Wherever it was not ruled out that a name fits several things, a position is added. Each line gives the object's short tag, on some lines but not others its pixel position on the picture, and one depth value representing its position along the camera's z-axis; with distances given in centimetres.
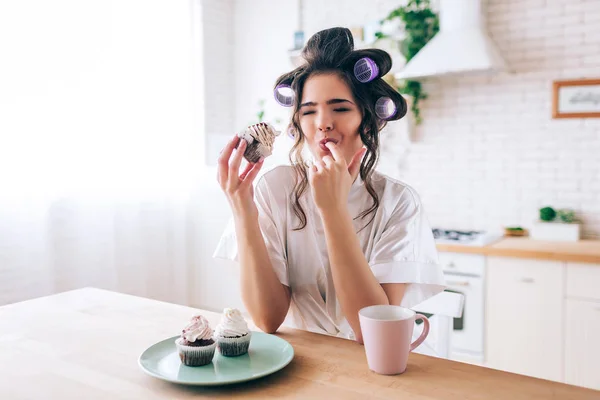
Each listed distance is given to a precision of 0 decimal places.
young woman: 130
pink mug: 99
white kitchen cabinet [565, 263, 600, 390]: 262
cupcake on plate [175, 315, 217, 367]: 105
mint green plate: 97
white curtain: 294
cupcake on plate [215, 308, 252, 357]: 110
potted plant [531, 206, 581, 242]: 310
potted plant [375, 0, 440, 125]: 349
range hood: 308
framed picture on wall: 315
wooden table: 94
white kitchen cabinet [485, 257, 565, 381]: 271
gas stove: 297
